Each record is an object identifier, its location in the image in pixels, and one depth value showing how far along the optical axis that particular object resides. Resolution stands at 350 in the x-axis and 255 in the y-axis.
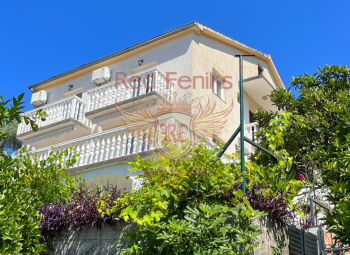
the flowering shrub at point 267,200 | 4.47
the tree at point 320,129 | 4.73
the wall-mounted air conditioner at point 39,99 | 17.89
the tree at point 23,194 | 4.47
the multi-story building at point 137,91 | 10.92
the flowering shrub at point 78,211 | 5.18
